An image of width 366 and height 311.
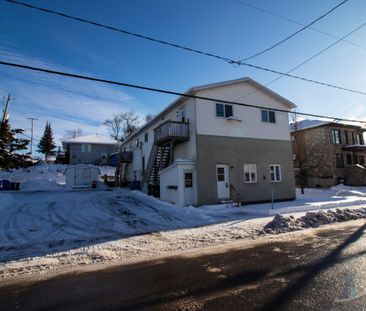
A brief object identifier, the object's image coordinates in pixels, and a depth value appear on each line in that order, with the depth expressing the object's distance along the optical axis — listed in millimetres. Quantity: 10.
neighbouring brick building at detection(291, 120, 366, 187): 31531
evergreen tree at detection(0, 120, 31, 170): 22422
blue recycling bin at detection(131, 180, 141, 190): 27298
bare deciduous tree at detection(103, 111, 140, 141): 61250
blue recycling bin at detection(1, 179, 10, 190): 29833
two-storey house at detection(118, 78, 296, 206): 16891
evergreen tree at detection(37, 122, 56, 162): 58250
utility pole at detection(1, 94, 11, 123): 27141
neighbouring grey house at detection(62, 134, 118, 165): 46750
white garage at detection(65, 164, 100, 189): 31938
